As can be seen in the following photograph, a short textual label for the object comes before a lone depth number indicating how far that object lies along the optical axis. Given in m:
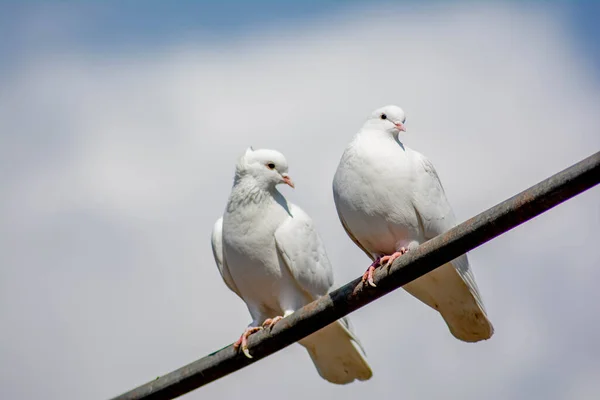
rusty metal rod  7.70
